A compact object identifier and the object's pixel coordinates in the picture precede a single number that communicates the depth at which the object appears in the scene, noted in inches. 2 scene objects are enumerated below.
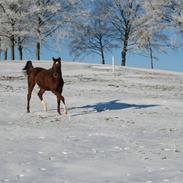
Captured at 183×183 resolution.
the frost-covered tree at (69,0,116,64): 2516.0
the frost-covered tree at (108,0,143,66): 2448.3
